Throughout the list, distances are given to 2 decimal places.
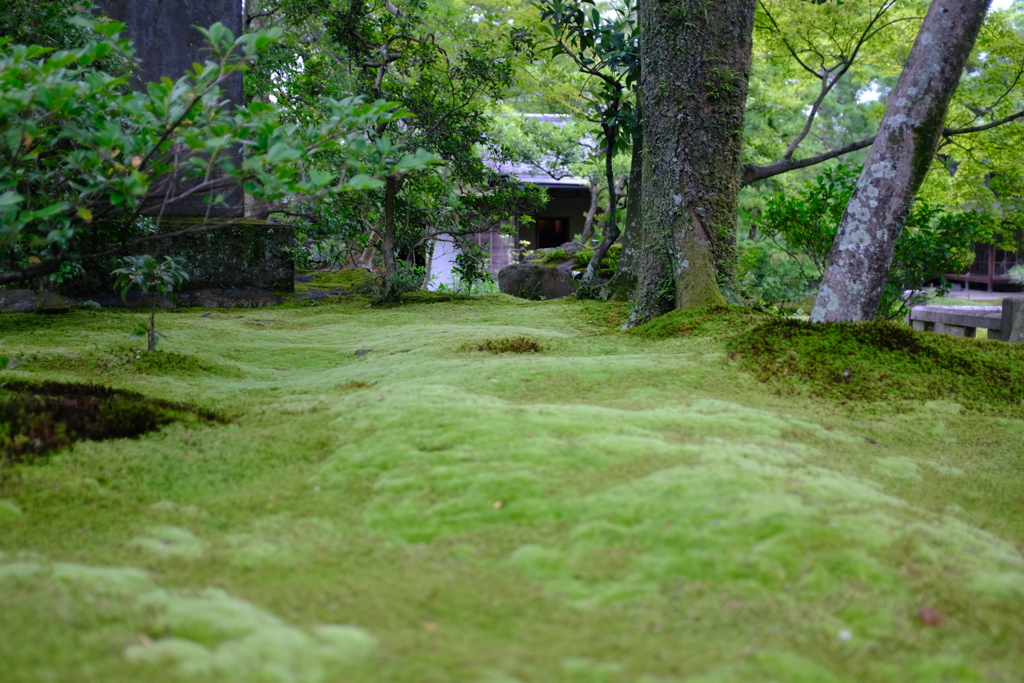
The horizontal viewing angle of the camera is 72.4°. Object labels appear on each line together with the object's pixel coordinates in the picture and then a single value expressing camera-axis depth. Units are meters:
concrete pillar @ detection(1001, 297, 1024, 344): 5.38
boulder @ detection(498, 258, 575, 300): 10.50
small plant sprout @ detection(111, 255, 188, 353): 3.61
